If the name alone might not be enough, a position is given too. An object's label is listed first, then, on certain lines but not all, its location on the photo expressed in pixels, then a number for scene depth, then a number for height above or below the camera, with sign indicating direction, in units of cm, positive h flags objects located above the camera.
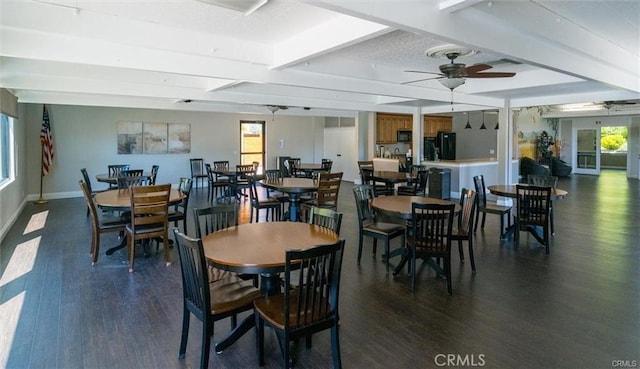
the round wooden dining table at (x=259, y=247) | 225 -56
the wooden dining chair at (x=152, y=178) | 673 -23
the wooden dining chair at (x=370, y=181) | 733 -31
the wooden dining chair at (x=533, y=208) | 488 -57
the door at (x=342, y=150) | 1241 +56
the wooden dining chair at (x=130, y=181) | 567 -25
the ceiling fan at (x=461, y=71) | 399 +104
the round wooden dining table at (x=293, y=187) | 564 -33
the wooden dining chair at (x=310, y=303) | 209 -83
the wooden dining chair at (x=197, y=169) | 1057 -9
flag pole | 851 -29
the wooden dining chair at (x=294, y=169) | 959 -8
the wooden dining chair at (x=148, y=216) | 414 -58
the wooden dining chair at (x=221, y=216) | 331 -46
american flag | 864 +55
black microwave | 1251 +101
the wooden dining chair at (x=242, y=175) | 847 -21
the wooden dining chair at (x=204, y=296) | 219 -86
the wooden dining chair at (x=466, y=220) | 394 -59
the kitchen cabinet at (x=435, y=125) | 1283 +147
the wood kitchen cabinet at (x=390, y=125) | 1189 +134
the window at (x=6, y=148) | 632 +32
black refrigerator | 1238 +73
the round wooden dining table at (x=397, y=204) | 395 -44
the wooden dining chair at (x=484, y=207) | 545 -62
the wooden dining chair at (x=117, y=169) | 769 -7
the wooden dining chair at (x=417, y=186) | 704 -38
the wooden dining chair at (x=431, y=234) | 356 -67
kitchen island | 918 -13
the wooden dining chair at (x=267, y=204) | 591 -62
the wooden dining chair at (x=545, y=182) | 557 -25
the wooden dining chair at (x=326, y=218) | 298 -45
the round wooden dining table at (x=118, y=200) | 426 -42
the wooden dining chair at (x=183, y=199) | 485 -45
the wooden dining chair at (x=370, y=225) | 412 -69
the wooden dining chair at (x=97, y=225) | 427 -72
